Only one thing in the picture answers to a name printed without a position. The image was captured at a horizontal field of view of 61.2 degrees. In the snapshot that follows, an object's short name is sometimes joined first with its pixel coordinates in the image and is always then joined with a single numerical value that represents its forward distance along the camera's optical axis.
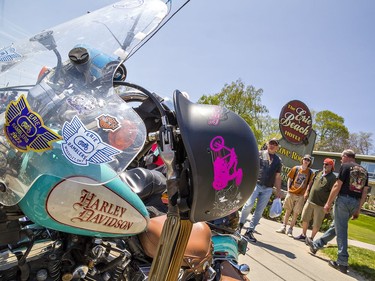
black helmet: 1.07
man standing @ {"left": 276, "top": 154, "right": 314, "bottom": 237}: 6.68
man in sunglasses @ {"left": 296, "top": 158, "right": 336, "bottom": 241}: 5.95
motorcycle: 1.02
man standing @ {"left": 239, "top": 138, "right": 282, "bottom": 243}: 5.48
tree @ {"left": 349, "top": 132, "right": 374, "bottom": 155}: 44.44
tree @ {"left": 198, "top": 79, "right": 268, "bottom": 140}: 26.56
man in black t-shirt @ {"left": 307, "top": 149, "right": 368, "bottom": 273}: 4.78
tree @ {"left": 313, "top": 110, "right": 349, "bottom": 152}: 44.44
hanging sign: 11.38
